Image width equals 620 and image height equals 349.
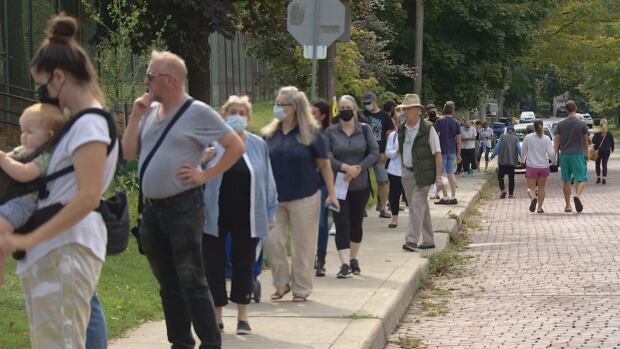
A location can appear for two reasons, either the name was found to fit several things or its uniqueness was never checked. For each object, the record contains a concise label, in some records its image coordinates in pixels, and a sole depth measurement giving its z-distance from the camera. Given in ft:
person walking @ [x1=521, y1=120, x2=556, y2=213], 71.59
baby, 15.60
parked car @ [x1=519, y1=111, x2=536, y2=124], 280.33
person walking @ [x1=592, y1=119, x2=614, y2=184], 107.14
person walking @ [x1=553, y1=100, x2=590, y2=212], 69.26
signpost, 43.73
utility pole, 108.27
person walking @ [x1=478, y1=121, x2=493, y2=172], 129.18
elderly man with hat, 45.57
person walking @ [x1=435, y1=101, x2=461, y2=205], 74.84
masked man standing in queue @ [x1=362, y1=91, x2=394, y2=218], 57.82
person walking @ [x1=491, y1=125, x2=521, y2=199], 84.53
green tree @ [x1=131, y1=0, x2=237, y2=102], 75.25
